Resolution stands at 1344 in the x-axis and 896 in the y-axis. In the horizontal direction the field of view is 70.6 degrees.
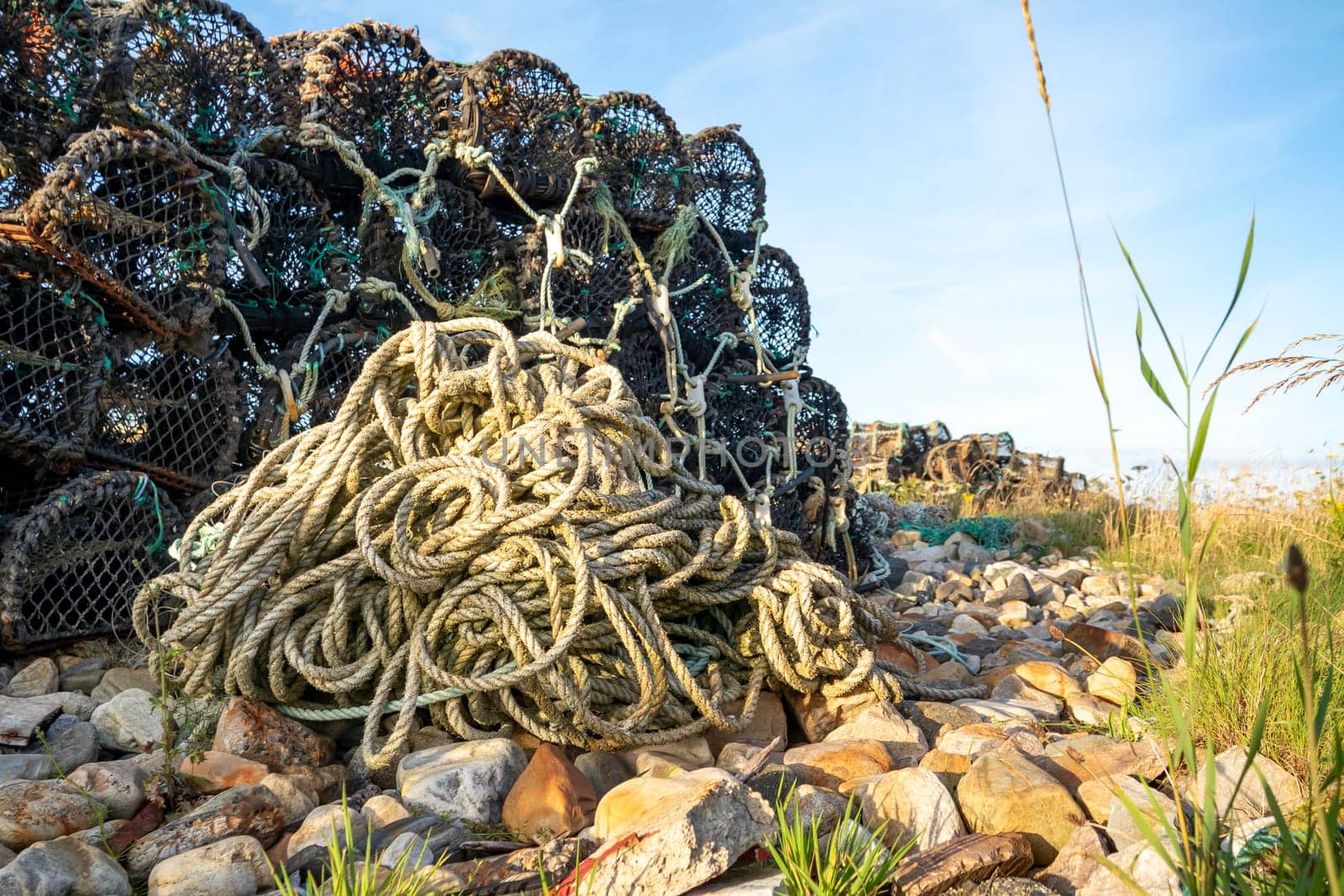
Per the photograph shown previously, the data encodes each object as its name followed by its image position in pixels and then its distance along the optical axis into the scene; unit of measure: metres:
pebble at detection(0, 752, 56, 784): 2.14
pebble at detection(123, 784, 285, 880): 1.75
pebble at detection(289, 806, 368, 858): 1.78
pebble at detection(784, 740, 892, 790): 2.07
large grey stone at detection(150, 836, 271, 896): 1.62
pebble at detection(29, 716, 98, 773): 2.30
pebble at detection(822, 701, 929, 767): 2.31
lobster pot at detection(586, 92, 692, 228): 4.34
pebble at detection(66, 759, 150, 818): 1.97
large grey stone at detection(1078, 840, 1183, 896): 1.48
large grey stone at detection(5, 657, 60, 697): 2.72
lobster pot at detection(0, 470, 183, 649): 2.74
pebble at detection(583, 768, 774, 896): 1.51
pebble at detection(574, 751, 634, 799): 2.17
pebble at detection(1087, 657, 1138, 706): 2.63
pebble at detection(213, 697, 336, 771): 2.22
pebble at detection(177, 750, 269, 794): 2.10
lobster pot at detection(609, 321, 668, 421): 4.16
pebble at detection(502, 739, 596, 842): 1.86
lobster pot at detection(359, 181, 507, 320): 3.69
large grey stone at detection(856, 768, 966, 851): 1.75
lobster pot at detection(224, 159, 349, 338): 3.47
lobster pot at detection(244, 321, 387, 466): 3.38
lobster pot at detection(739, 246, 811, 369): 5.12
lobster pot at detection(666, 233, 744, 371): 4.63
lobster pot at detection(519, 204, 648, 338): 3.91
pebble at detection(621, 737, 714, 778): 2.14
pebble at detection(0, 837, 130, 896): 1.54
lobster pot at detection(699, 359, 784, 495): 4.64
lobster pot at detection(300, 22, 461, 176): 3.59
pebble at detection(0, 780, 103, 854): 1.79
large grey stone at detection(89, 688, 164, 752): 2.46
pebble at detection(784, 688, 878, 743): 2.55
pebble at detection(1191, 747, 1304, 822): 1.75
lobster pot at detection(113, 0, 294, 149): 3.16
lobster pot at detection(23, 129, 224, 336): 2.65
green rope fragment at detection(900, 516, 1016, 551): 8.20
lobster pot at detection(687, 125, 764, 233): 4.88
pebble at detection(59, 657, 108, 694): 2.85
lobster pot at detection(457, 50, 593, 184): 3.80
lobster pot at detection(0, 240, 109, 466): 2.72
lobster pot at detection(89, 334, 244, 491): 3.07
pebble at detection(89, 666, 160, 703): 2.75
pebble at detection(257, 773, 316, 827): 1.96
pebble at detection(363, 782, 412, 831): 1.89
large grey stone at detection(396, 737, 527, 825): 1.94
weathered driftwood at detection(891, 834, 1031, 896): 1.56
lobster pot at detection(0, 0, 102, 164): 2.80
